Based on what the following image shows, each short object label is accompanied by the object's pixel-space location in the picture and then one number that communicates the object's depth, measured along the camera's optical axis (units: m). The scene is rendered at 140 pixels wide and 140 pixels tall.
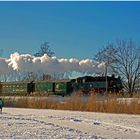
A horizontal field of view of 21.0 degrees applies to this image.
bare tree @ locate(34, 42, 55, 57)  83.96
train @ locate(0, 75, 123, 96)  52.94
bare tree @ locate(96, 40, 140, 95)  66.75
